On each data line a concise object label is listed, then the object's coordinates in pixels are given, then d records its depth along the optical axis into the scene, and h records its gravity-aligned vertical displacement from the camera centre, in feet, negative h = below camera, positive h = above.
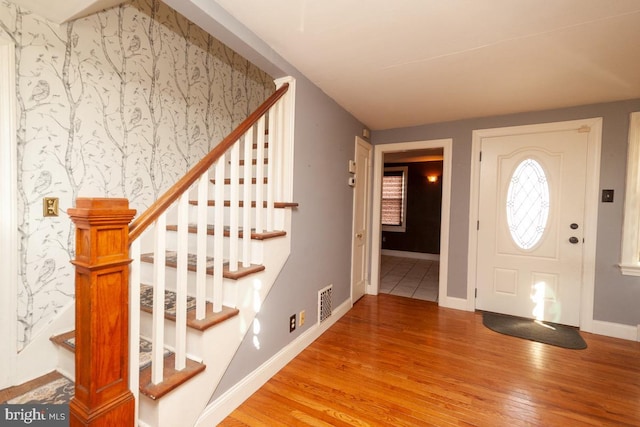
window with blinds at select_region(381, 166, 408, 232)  22.45 +0.74
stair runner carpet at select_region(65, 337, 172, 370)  4.67 -2.69
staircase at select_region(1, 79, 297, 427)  3.36 -1.48
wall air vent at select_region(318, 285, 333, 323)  8.75 -3.11
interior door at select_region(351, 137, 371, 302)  11.22 -0.56
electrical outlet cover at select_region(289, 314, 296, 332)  7.36 -3.11
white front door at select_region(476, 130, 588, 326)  9.52 -0.49
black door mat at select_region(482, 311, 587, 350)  8.48 -3.90
